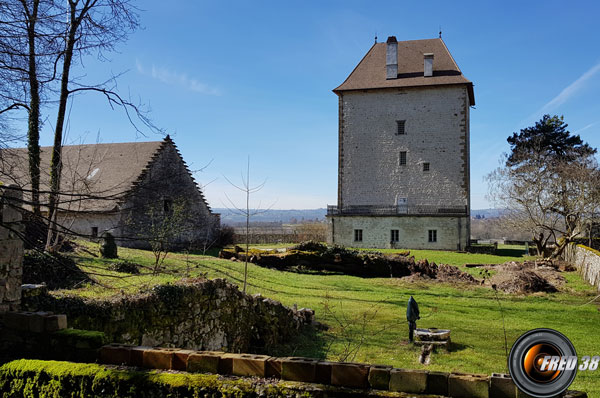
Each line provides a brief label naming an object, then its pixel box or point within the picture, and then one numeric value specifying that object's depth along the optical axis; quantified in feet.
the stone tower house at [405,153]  112.16
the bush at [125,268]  39.11
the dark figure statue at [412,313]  31.96
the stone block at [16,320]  16.46
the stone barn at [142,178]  79.71
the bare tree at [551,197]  96.22
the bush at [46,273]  32.07
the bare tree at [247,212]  45.22
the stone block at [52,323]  16.11
